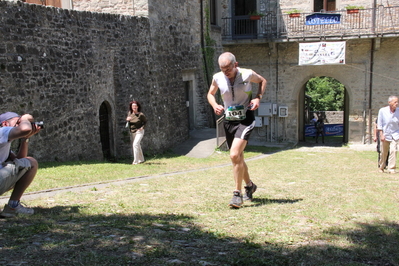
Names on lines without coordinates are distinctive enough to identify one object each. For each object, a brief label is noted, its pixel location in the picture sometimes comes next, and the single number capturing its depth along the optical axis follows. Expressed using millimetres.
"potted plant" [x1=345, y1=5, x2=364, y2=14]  19134
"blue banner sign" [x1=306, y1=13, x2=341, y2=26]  19516
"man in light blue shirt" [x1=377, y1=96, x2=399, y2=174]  9594
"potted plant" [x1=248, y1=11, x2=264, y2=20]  20281
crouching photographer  4818
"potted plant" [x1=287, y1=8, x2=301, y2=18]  19906
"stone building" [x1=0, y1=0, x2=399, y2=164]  10523
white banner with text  19094
